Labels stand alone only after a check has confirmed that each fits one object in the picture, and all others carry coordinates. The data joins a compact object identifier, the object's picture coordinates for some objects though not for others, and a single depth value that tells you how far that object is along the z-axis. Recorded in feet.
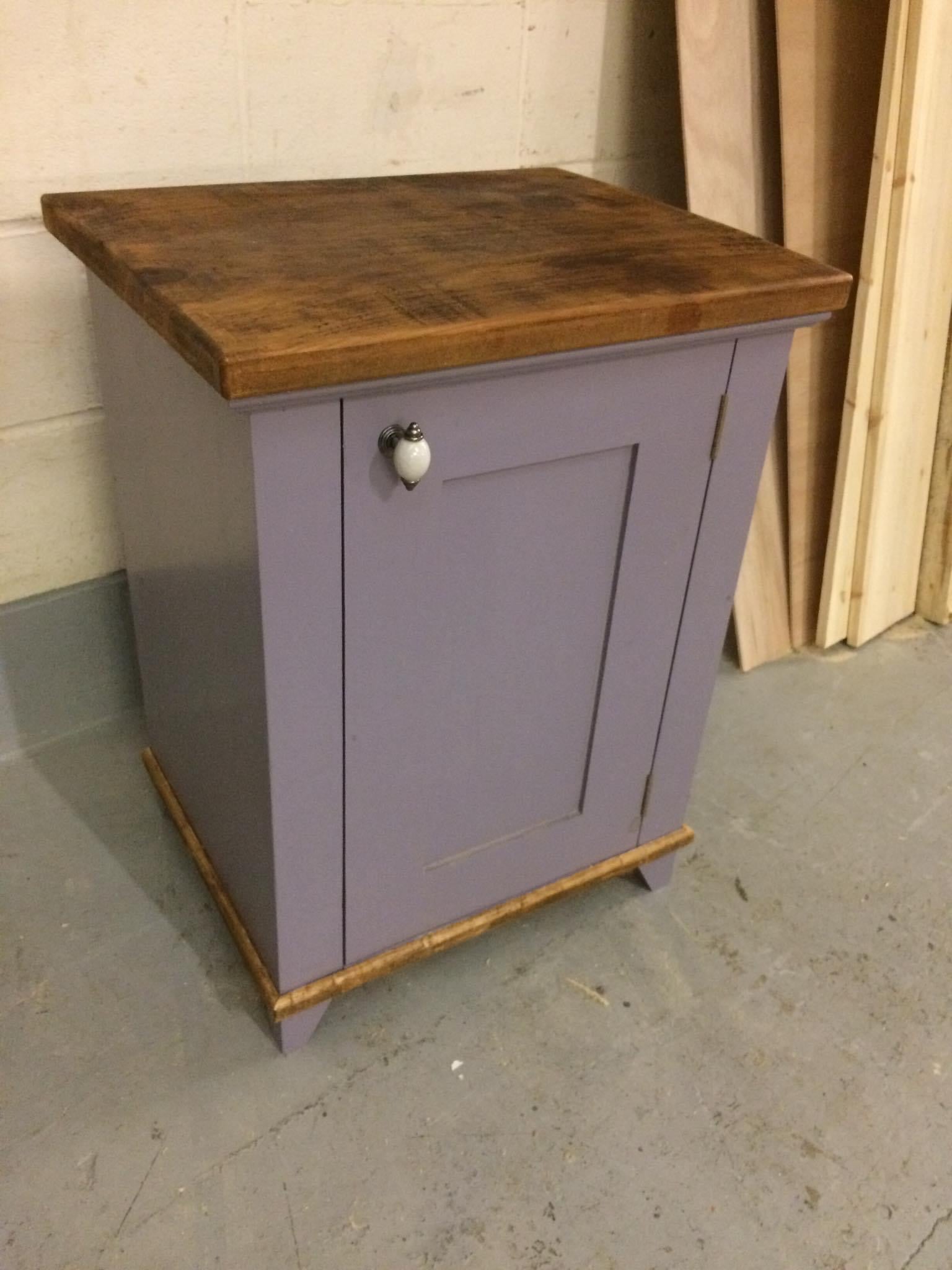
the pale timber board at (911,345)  5.04
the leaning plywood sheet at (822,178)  4.91
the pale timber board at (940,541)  6.22
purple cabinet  2.89
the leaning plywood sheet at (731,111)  4.73
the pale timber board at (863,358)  4.97
